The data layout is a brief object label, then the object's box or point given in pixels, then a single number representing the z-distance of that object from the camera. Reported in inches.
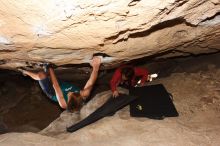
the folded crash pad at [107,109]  104.8
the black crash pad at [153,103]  104.1
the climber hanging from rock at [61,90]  112.0
